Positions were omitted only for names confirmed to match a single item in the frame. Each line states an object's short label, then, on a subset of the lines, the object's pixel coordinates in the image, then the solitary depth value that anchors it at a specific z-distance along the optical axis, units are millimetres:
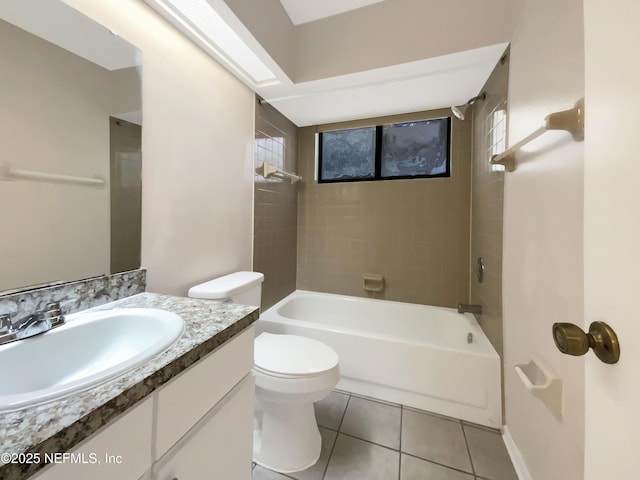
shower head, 1794
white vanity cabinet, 435
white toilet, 1160
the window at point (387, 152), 2312
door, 351
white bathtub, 1482
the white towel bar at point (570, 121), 812
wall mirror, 745
